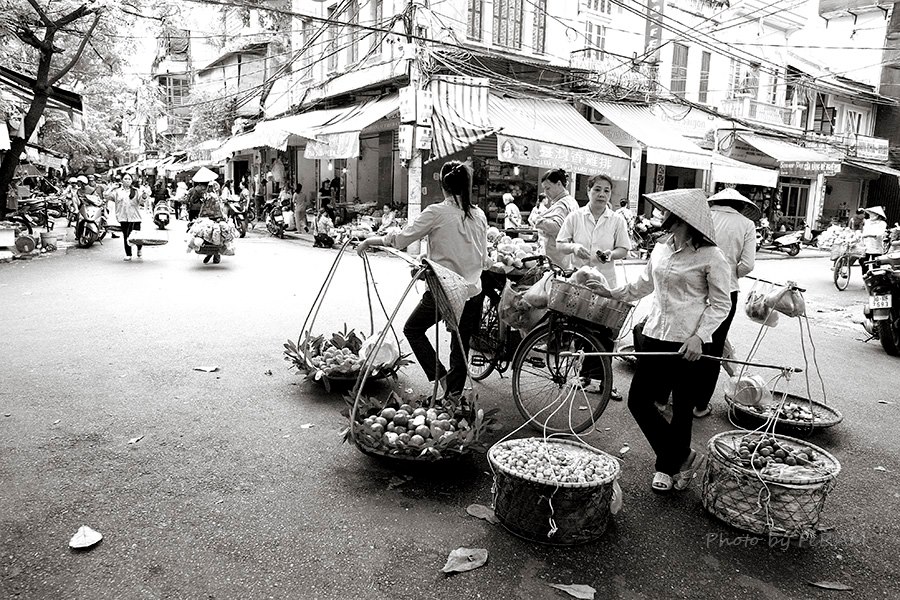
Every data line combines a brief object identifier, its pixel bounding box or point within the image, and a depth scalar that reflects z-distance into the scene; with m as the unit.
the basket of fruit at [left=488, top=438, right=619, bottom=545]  2.84
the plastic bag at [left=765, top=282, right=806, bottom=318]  4.27
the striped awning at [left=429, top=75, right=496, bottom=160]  14.27
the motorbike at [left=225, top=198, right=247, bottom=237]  19.48
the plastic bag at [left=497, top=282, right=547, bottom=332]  4.48
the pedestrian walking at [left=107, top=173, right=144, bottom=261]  12.59
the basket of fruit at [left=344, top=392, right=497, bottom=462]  3.47
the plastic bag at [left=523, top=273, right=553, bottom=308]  4.24
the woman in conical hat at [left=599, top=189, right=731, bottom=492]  3.19
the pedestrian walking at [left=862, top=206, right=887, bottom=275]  11.85
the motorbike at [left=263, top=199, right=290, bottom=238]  20.28
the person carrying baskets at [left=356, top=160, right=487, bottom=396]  4.20
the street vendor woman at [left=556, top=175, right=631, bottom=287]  4.96
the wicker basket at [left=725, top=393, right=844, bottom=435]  4.38
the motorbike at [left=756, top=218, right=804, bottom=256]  20.69
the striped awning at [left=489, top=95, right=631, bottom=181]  14.71
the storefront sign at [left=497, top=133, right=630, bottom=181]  14.54
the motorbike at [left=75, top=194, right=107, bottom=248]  15.20
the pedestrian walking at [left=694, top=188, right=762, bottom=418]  4.44
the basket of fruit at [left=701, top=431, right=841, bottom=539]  2.91
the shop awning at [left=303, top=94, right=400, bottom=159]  15.52
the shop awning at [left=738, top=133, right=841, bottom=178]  21.14
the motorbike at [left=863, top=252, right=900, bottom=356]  7.02
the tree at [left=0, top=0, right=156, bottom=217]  12.45
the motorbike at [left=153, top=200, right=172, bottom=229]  19.83
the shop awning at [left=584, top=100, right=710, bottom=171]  17.86
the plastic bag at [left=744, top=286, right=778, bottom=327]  4.48
